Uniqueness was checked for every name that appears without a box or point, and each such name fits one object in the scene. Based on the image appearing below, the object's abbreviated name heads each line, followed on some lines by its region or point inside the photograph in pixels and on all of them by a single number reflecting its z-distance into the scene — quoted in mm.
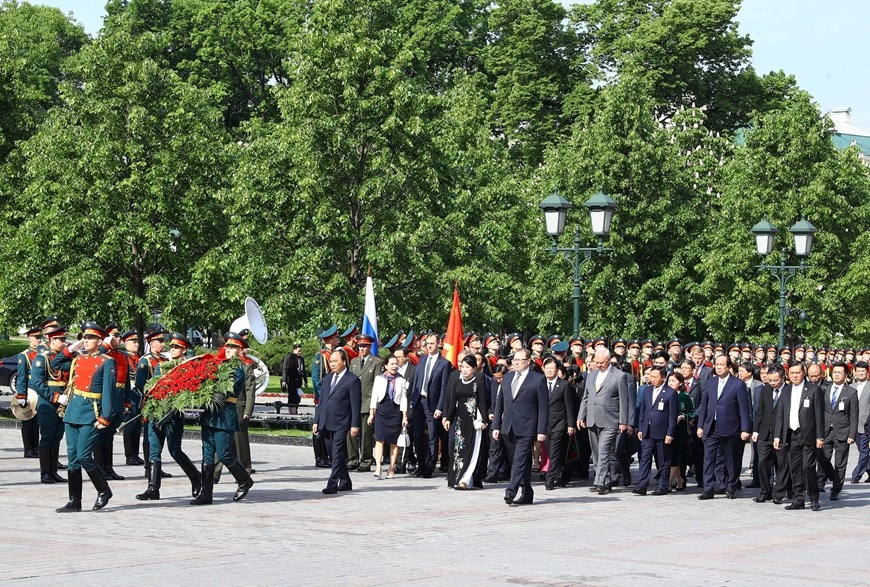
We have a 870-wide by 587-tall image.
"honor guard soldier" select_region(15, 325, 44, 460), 19984
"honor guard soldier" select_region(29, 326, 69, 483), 18656
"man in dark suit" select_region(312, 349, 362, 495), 17781
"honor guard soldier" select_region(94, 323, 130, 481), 16734
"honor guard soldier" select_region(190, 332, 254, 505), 16594
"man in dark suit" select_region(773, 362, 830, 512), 17359
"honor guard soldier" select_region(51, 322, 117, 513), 15438
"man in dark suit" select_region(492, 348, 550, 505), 16906
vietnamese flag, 21250
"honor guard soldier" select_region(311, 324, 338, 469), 21438
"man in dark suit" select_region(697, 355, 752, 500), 18609
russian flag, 25141
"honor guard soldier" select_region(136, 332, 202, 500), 16609
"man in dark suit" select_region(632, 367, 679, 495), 18781
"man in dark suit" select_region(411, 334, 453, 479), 20188
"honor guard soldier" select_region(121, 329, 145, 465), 20000
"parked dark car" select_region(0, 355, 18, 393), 44750
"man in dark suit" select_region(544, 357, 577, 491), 19172
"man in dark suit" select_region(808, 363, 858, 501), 19625
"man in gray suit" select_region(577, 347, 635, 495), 18938
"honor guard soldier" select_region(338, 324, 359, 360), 22328
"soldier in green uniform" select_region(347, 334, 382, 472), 21172
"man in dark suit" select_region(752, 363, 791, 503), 18141
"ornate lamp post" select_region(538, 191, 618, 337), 25484
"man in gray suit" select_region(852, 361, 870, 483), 21297
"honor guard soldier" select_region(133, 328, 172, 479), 18716
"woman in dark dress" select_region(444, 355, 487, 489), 18719
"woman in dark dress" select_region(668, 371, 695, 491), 19359
